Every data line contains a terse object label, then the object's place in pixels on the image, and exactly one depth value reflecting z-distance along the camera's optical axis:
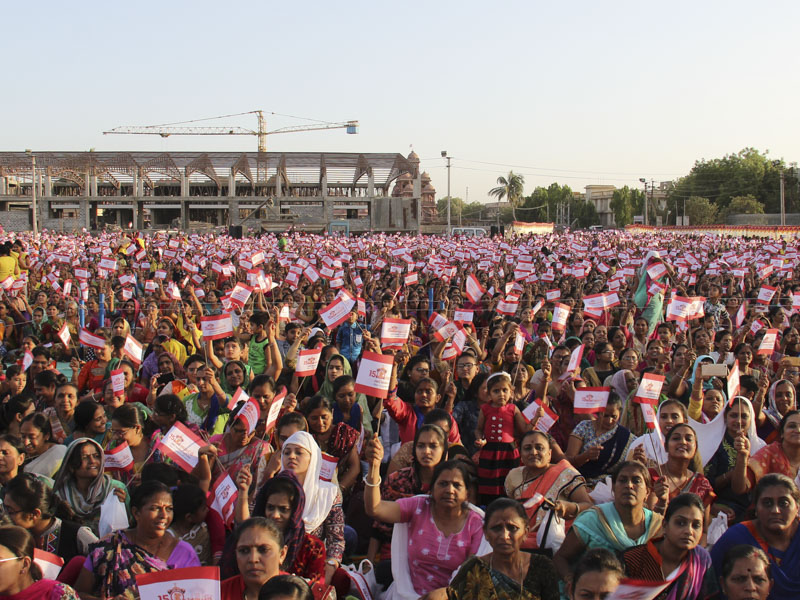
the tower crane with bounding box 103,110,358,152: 120.56
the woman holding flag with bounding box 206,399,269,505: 4.90
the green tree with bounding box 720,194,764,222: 74.25
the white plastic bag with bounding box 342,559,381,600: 4.32
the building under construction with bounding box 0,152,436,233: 63.62
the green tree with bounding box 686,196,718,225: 75.94
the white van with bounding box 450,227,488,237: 45.31
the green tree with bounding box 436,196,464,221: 114.69
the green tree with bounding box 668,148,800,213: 80.66
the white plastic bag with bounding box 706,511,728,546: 4.49
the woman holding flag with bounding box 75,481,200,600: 3.70
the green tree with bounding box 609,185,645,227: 86.69
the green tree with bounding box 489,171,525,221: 99.25
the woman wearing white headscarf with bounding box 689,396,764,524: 5.00
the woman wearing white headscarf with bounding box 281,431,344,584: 4.28
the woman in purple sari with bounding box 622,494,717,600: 3.62
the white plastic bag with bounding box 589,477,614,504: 4.54
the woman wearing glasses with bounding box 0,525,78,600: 3.35
